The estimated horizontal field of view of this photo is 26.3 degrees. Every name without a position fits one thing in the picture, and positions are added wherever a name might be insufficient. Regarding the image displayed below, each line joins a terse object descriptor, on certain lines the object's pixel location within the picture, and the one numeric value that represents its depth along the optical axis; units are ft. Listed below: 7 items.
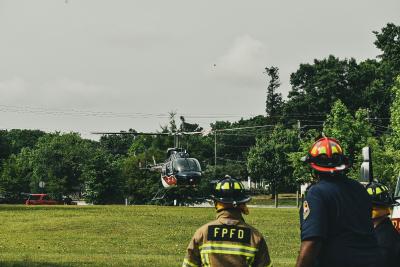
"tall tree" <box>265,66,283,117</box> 440.45
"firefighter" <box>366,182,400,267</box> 26.53
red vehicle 351.25
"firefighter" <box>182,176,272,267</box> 22.97
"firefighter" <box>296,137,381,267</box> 20.65
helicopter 179.32
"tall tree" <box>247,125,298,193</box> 285.43
